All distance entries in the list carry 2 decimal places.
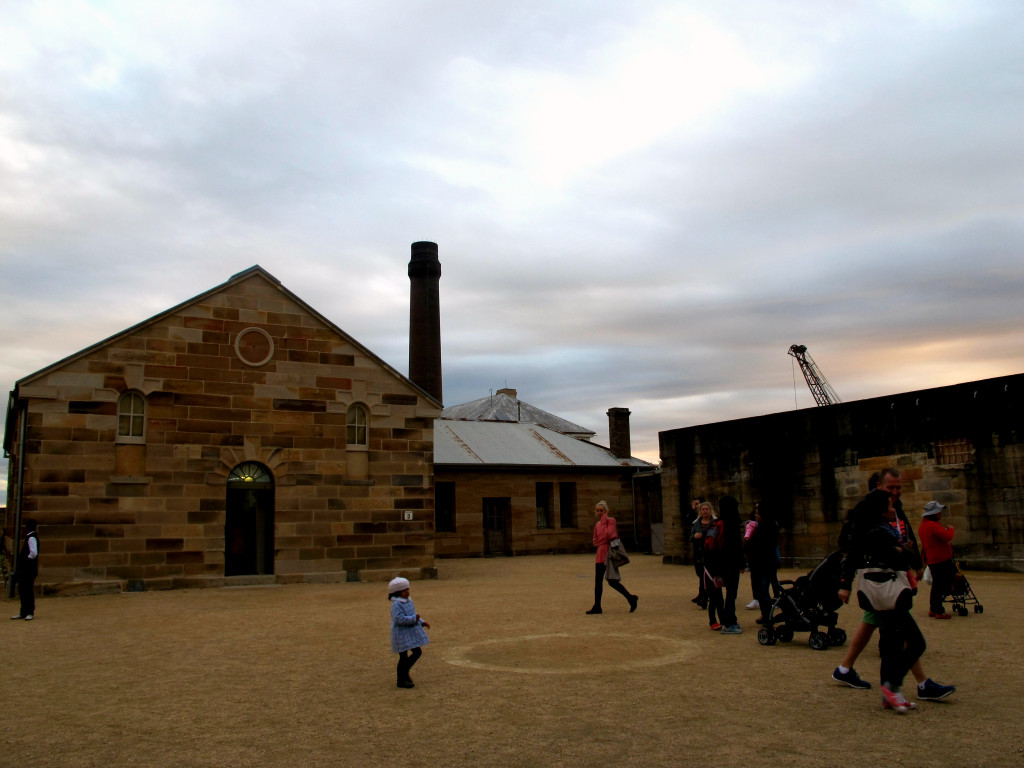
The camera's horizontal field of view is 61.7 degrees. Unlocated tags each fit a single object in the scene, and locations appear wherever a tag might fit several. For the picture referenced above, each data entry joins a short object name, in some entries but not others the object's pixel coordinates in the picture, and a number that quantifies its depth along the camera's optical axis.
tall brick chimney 36.59
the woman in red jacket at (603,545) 12.14
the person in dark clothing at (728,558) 10.18
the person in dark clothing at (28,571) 13.09
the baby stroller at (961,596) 11.02
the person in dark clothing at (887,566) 6.06
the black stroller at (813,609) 8.35
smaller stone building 30.83
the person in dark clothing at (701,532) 12.30
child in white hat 7.62
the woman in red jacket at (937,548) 10.48
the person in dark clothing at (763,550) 10.76
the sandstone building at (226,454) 17.30
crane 73.44
